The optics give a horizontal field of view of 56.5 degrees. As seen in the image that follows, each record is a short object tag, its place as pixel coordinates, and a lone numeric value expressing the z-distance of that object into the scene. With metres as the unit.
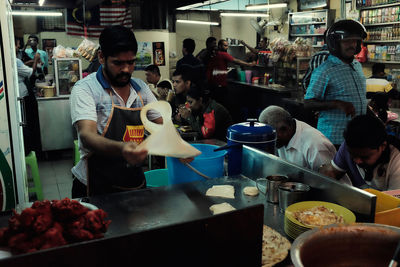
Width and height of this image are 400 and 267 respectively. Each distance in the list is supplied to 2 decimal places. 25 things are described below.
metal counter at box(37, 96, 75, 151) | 6.54
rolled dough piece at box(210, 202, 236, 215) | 1.87
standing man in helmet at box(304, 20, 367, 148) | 3.27
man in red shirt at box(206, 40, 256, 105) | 8.01
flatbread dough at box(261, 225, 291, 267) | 1.46
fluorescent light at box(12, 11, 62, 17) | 9.62
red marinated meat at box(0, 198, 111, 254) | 1.17
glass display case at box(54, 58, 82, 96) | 6.50
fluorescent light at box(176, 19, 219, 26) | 13.09
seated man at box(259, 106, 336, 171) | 2.63
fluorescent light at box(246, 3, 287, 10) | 10.81
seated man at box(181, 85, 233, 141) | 4.12
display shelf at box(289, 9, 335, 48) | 11.19
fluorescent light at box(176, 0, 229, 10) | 11.46
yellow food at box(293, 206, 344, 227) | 1.59
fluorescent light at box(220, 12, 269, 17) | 12.01
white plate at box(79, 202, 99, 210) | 1.54
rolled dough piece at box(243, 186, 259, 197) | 2.10
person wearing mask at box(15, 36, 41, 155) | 6.19
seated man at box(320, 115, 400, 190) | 2.01
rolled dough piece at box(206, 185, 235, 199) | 2.07
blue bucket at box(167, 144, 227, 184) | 2.25
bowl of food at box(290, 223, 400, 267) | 1.28
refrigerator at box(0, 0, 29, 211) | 3.08
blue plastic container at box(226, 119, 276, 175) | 2.42
